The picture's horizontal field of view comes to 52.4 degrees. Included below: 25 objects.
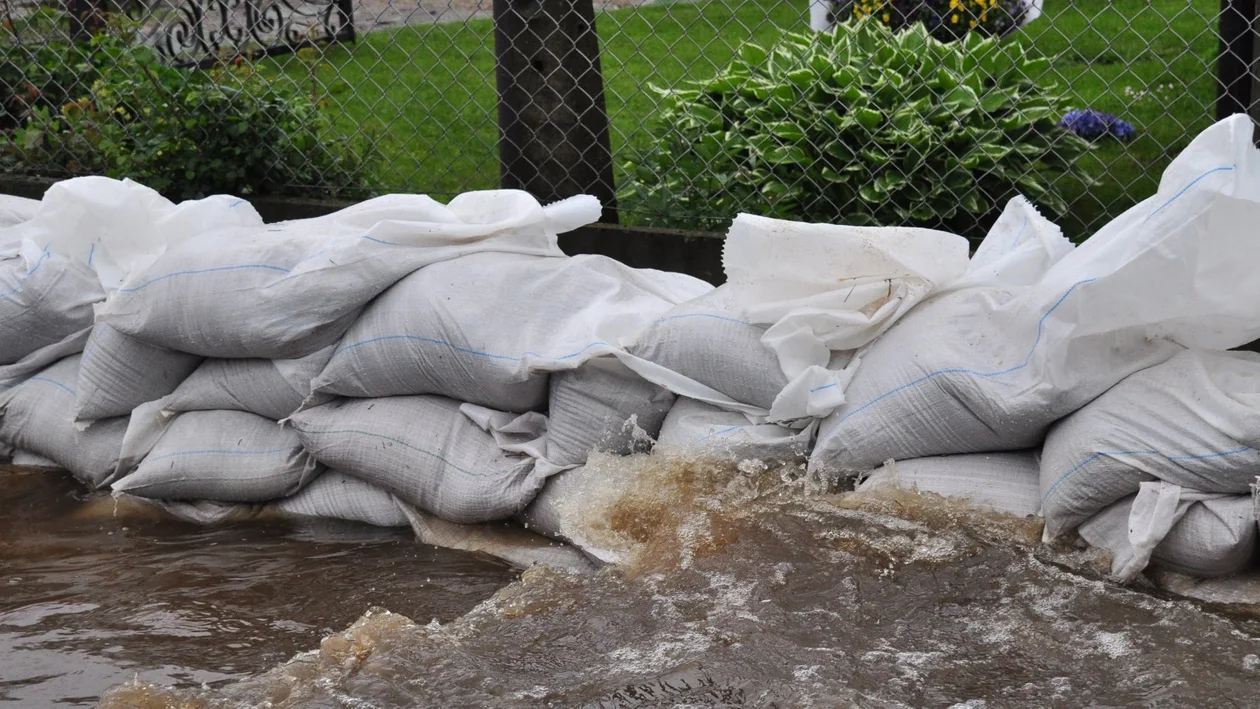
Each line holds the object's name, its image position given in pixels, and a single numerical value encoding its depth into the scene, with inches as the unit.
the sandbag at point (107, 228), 135.5
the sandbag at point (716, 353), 110.7
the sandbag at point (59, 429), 132.4
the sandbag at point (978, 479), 102.7
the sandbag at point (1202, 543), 91.6
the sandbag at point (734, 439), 110.2
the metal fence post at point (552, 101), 163.9
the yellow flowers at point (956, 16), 217.6
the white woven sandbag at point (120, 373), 128.8
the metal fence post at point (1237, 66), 137.9
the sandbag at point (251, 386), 124.2
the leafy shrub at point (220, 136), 179.6
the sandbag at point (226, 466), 125.5
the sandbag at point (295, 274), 120.0
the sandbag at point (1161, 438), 91.7
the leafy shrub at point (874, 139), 148.9
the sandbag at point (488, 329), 114.5
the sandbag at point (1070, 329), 95.2
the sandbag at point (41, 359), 137.4
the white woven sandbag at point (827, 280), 109.7
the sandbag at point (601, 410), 113.8
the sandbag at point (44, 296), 134.7
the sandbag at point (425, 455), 114.7
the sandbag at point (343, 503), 123.2
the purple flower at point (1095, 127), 206.8
